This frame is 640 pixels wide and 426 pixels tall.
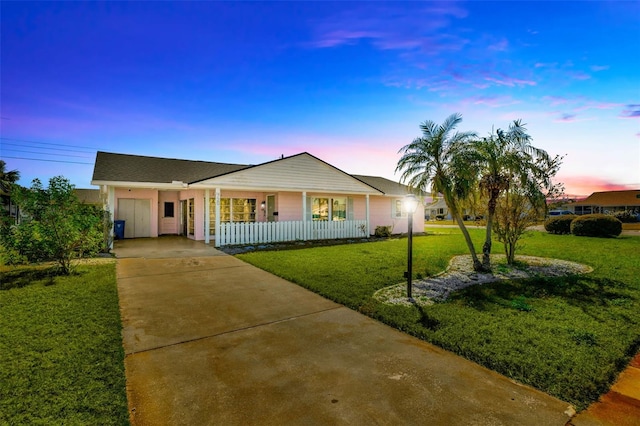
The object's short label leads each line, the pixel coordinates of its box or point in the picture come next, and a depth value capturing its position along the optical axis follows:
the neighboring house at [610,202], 46.03
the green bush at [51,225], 6.91
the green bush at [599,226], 16.92
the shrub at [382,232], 17.85
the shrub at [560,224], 19.52
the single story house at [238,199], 13.40
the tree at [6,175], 22.61
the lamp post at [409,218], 5.53
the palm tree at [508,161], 7.63
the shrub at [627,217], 32.91
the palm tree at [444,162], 7.77
